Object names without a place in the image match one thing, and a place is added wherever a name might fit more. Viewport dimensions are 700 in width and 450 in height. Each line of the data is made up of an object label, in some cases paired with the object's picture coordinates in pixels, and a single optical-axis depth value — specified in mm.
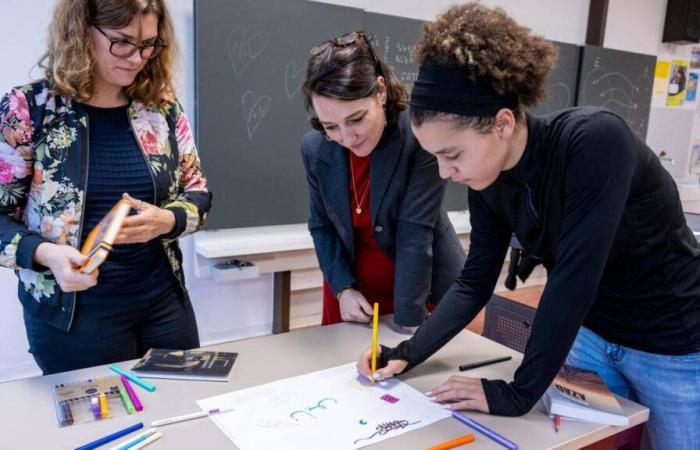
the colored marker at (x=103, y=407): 963
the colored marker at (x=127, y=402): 984
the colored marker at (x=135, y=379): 1065
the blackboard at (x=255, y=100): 2604
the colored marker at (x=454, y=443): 900
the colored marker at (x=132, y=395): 991
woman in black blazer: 1281
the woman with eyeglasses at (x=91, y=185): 1201
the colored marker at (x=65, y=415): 938
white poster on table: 919
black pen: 1204
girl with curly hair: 891
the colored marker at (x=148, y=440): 872
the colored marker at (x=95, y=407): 960
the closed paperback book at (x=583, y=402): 1005
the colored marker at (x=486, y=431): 912
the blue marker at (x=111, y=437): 863
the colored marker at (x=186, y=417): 946
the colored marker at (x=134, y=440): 866
